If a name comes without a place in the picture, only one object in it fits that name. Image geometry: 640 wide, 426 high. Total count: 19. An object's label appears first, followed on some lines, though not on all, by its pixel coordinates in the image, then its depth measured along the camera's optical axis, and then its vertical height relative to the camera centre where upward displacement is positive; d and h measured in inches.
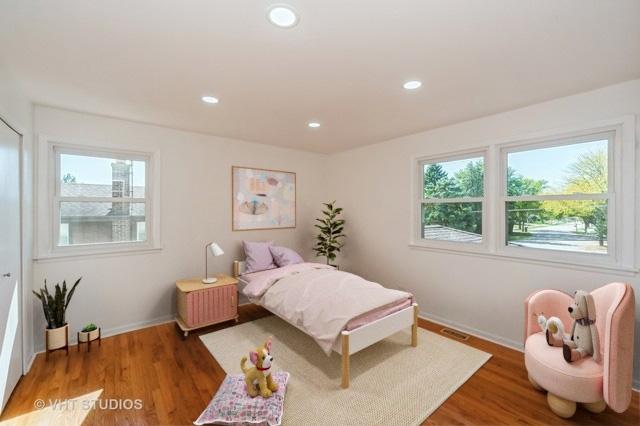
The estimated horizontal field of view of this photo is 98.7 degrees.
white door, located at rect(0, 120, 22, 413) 73.8 -15.3
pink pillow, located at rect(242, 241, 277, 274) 146.1 -24.0
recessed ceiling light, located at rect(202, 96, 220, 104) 95.7 +40.0
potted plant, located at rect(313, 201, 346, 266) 173.2 -14.5
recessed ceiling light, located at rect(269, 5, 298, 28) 53.6 +39.7
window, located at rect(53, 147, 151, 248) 111.2 +5.8
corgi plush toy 76.4 -46.2
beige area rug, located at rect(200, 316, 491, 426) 74.0 -53.1
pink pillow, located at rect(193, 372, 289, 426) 69.1 -51.3
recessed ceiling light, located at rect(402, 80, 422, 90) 84.5 +40.2
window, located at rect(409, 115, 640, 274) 86.9 +5.4
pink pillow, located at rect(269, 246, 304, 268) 150.8 -24.3
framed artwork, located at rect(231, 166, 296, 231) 153.7 +8.1
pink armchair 65.7 -39.7
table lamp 126.7 -18.5
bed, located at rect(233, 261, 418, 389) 86.9 -34.4
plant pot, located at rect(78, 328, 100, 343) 104.8 -47.8
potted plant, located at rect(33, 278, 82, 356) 97.7 -38.3
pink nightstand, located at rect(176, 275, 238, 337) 116.1 -40.1
